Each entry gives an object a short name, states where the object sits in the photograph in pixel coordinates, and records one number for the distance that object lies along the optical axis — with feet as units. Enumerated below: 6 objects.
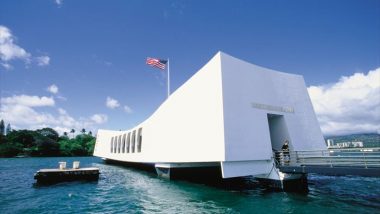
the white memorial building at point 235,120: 44.52
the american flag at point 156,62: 73.31
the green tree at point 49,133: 291.50
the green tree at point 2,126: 467.11
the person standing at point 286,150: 46.56
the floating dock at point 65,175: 57.67
